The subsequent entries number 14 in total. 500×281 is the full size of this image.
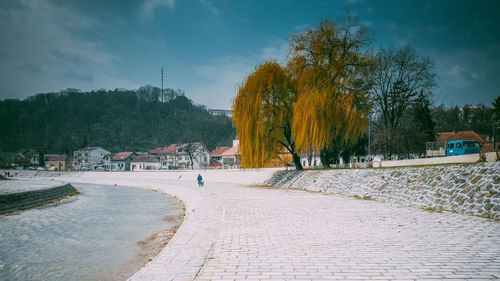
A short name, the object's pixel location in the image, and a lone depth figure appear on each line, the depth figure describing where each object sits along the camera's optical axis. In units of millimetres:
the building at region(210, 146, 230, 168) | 86019
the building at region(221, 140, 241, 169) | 77312
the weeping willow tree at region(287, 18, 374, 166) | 22469
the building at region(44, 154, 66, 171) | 111188
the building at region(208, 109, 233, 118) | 140338
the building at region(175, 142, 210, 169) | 84431
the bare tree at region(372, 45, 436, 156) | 32375
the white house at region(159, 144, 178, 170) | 93831
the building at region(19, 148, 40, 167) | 111575
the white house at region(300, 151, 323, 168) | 63262
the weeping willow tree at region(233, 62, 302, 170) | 25172
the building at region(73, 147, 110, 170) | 113688
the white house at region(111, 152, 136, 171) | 104812
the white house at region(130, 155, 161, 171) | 96375
